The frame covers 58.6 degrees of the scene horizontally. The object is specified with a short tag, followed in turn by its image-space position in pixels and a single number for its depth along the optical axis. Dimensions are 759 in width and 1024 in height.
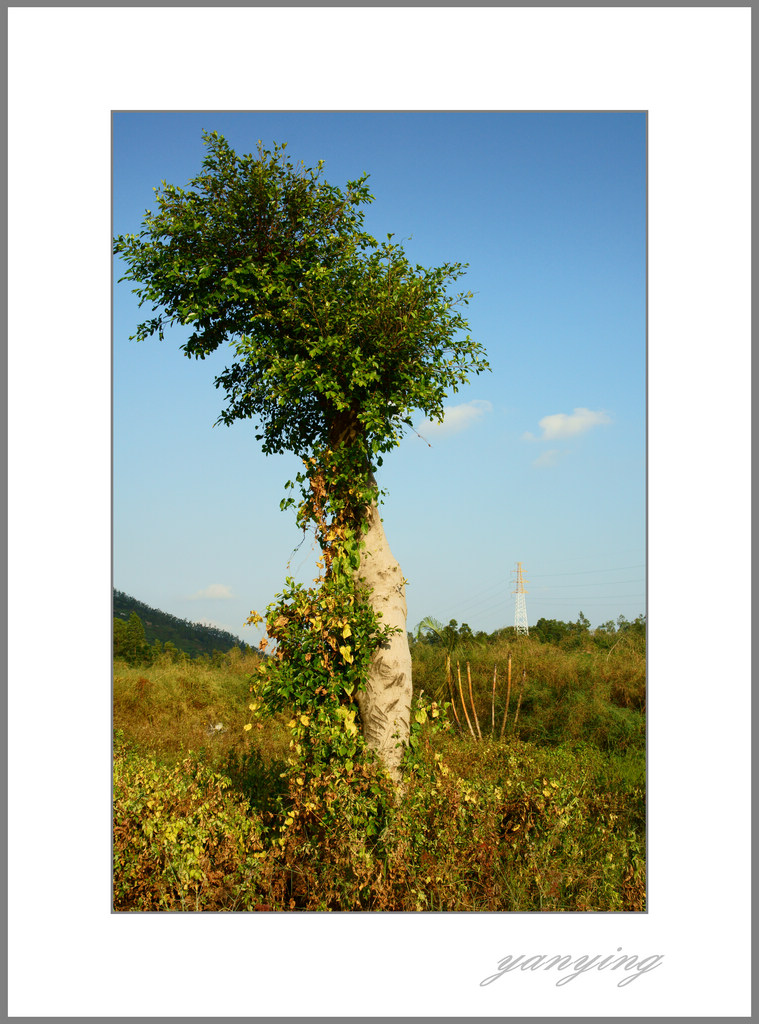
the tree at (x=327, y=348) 5.89
